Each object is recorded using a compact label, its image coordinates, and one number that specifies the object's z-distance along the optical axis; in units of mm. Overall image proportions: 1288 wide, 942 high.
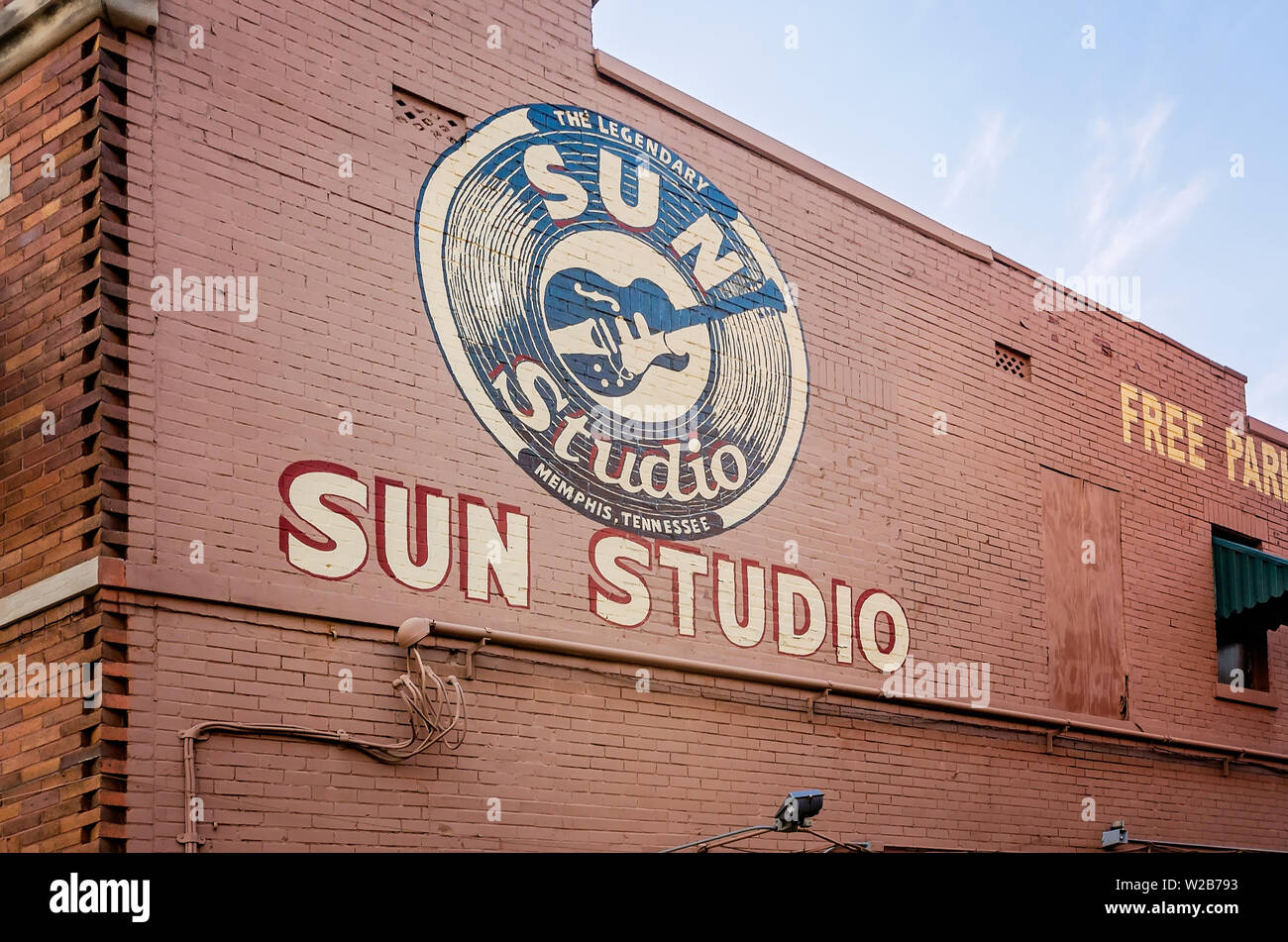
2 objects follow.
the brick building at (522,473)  9445
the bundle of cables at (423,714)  9969
